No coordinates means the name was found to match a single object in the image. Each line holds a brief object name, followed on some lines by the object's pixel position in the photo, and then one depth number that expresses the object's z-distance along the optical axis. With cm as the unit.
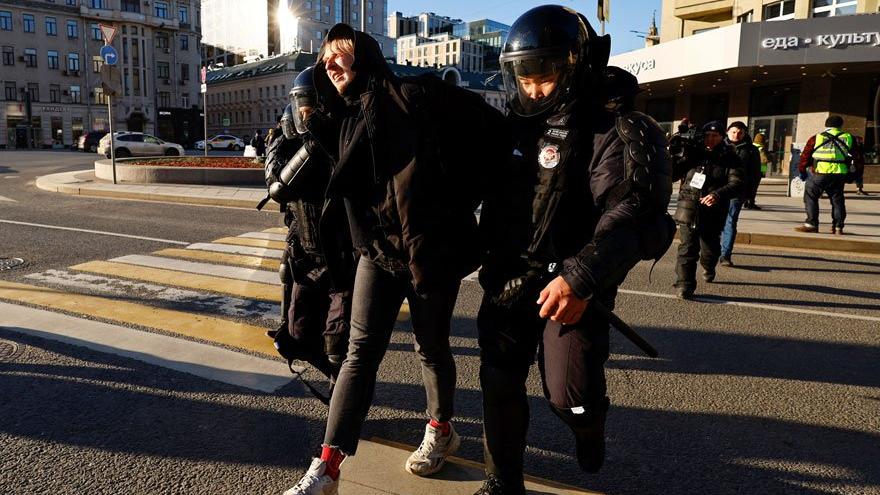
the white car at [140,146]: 3284
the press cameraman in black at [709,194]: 626
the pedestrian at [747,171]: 768
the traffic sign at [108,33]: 1566
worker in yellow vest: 938
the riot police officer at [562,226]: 196
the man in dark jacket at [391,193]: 228
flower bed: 2005
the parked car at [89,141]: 4403
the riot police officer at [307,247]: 277
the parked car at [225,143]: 5269
